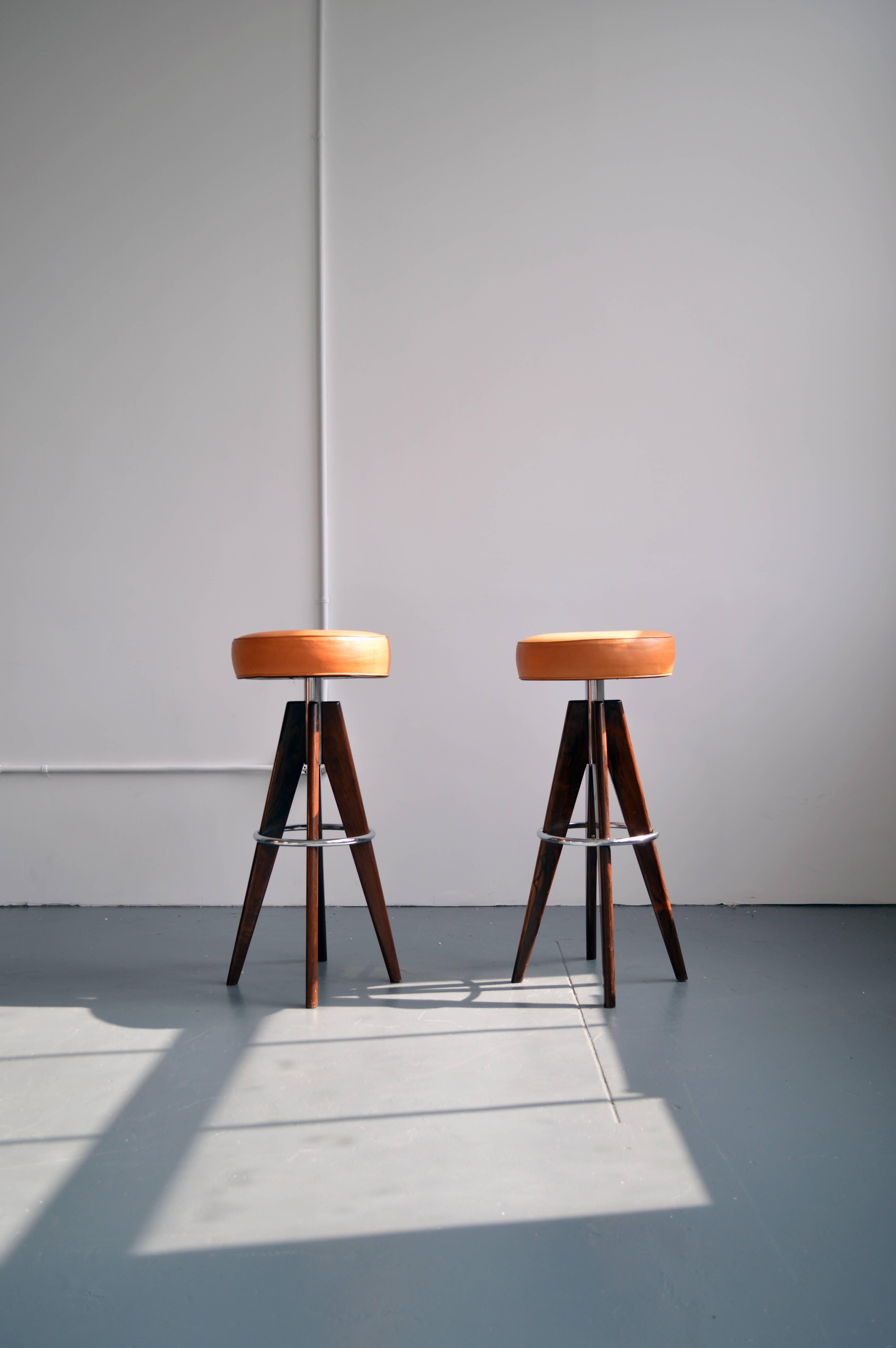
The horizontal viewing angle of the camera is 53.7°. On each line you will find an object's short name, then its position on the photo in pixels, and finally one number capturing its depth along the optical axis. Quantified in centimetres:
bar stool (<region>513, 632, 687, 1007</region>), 220
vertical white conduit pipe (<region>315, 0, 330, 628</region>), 314
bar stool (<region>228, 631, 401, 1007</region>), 223
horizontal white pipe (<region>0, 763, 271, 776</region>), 319
